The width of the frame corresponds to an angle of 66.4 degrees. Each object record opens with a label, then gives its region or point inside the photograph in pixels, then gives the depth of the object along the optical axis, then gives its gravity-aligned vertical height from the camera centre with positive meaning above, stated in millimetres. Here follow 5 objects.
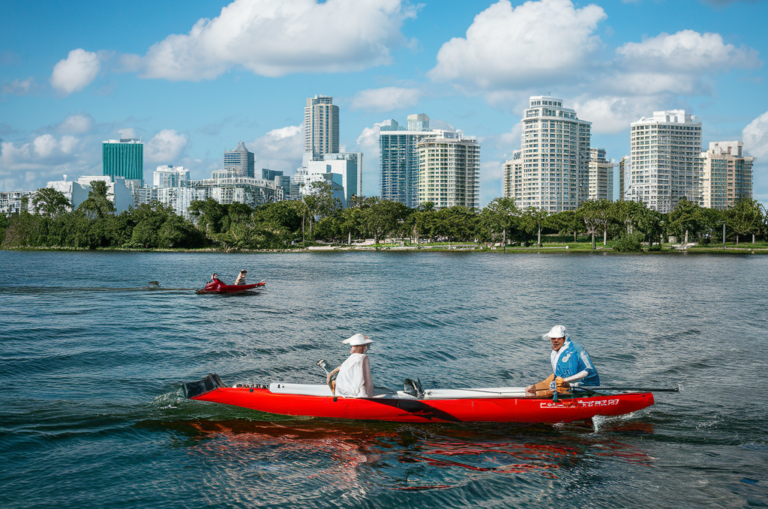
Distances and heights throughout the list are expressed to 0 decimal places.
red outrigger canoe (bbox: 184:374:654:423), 13766 -3821
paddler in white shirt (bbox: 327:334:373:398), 13359 -3135
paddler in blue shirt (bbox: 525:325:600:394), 13633 -2772
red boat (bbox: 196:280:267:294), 42156 -3334
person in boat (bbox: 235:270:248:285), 43475 -2676
